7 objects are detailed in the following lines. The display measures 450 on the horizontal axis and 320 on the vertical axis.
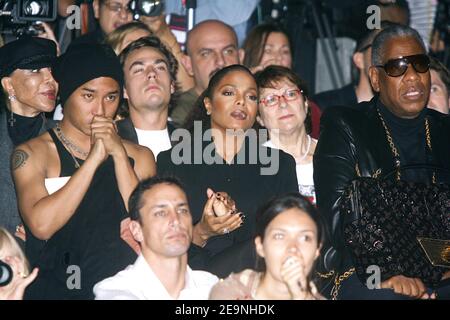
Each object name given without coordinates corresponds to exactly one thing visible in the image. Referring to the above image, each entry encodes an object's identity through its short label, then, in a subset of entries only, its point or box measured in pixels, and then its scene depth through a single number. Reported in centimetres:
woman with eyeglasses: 1385
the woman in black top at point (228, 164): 1289
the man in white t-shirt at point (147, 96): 1388
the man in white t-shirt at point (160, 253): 1145
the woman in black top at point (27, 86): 1359
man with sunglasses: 1263
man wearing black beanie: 1231
